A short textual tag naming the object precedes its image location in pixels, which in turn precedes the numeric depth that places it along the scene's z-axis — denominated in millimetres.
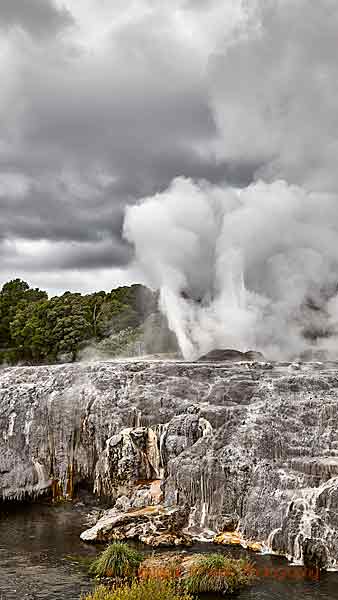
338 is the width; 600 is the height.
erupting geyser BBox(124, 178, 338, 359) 48531
